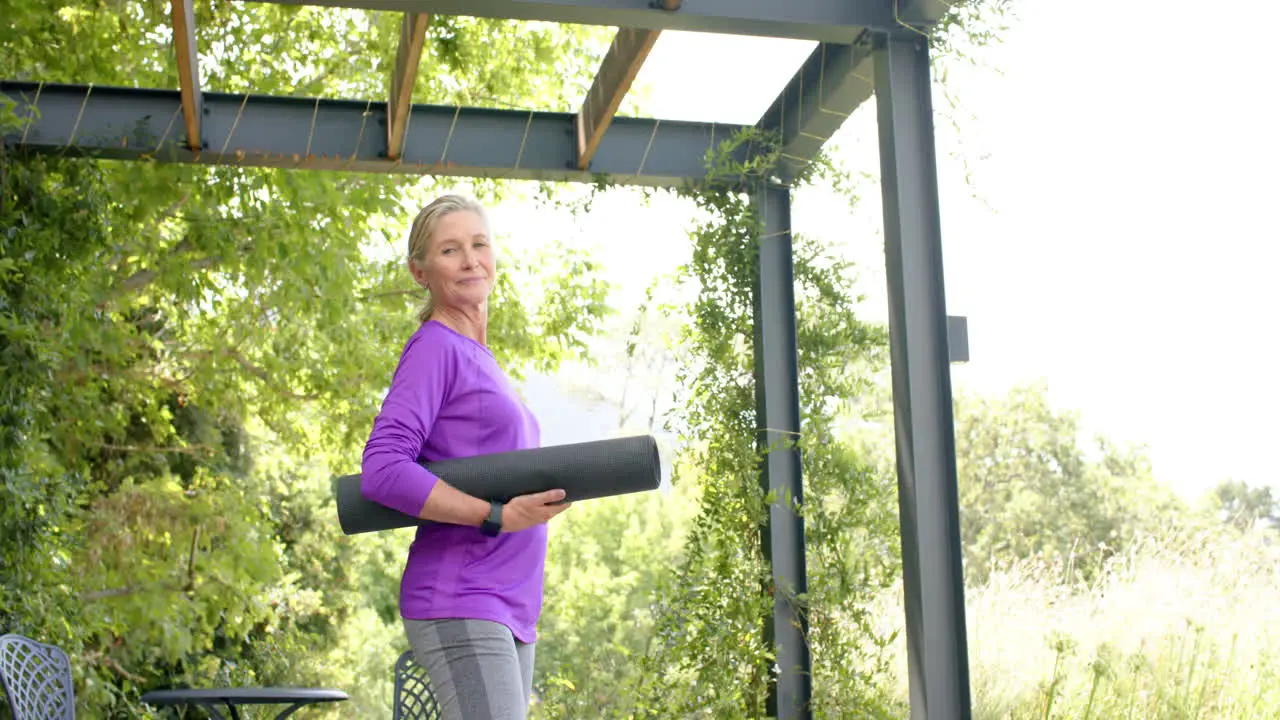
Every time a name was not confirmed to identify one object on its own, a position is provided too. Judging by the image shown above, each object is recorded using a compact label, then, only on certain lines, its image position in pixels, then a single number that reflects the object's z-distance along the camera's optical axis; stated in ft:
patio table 11.28
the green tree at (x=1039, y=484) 39.14
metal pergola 8.73
